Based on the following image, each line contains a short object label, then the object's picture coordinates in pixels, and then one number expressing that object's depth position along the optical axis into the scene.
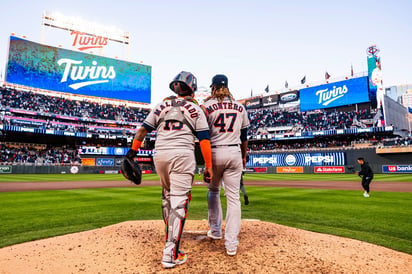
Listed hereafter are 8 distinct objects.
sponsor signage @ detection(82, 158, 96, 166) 39.40
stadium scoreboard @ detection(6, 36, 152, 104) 39.06
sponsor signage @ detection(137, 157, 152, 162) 43.34
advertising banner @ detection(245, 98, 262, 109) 55.29
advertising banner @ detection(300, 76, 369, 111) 40.17
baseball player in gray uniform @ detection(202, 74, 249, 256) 3.21
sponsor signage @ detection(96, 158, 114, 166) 40.00
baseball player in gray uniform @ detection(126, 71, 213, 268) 2.79
